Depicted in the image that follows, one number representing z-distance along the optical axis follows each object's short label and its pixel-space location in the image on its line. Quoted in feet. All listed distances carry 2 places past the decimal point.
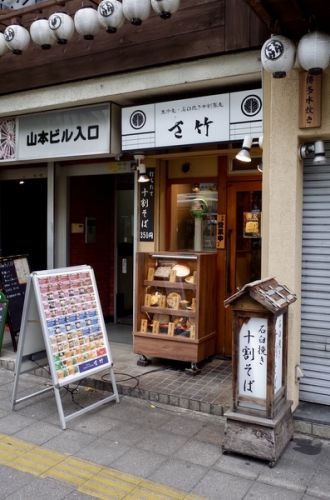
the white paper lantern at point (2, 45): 21.39
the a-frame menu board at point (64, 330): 16.37
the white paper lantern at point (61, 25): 19.10
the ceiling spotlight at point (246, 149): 16.67
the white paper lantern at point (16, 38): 20.71
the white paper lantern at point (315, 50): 13.96
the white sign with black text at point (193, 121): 18.35
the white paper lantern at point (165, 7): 15.98
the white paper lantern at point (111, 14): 17.37
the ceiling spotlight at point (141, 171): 23.44
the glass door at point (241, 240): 22.95
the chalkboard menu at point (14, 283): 24.07
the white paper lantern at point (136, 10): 16.66
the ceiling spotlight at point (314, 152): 15.43
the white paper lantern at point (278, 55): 14.49
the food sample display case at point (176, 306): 20.95
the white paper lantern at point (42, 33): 19.58
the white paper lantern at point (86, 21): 18.47
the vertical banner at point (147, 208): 24.12
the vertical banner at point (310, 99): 15.40
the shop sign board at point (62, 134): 21.99
